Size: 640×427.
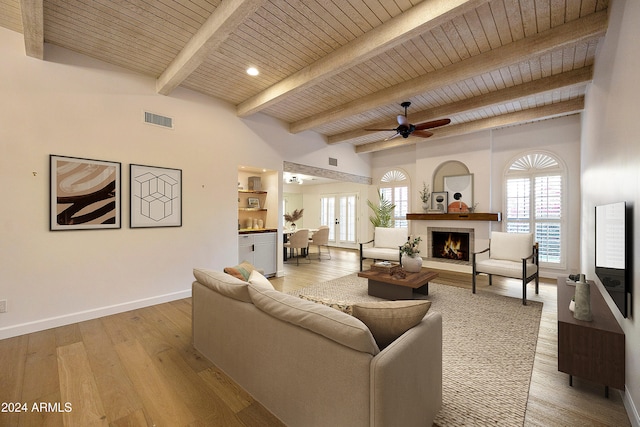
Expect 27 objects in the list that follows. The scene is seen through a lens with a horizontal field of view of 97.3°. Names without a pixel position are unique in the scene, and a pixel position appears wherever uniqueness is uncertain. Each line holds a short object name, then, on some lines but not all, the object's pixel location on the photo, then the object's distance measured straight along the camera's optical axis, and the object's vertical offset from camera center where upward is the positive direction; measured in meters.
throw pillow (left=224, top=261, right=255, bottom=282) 2.48 -0.55
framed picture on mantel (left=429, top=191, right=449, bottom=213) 6.52 +0.29
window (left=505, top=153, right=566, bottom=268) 5.38 +0.24
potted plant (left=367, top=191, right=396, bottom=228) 7.74 +0.02
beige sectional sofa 1.27 -0.80
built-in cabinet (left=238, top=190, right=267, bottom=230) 5.77 +0.03
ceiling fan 4.18 +1.34
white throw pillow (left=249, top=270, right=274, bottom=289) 2.21 -0.57
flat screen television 1.78 -0.26
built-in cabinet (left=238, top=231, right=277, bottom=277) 5.05 -0.71
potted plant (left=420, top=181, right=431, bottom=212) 6.75 +0.39
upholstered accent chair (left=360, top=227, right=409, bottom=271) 5.57 -0.66
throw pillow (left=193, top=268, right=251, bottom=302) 2.00 -0.57
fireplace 6.27 -0.71
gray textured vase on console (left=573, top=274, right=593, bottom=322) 2.04 -0.65
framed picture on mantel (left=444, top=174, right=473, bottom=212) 6.24 +0.51
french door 9.59 -0.17
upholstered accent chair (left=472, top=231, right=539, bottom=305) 3.95 -0.70
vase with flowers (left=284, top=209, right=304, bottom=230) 8.21 -0.16
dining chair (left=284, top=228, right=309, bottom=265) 6.57 -0.66
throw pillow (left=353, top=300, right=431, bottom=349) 1.54 -0.58
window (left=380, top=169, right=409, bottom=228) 7.80 +0.60
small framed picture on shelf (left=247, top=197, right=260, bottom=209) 5.88 +0.19
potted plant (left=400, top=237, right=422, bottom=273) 4.30 -0.71
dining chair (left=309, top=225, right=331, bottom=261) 7.34 -0.63
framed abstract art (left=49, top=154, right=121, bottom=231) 3.14 +0.19
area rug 1.83 -1.27
